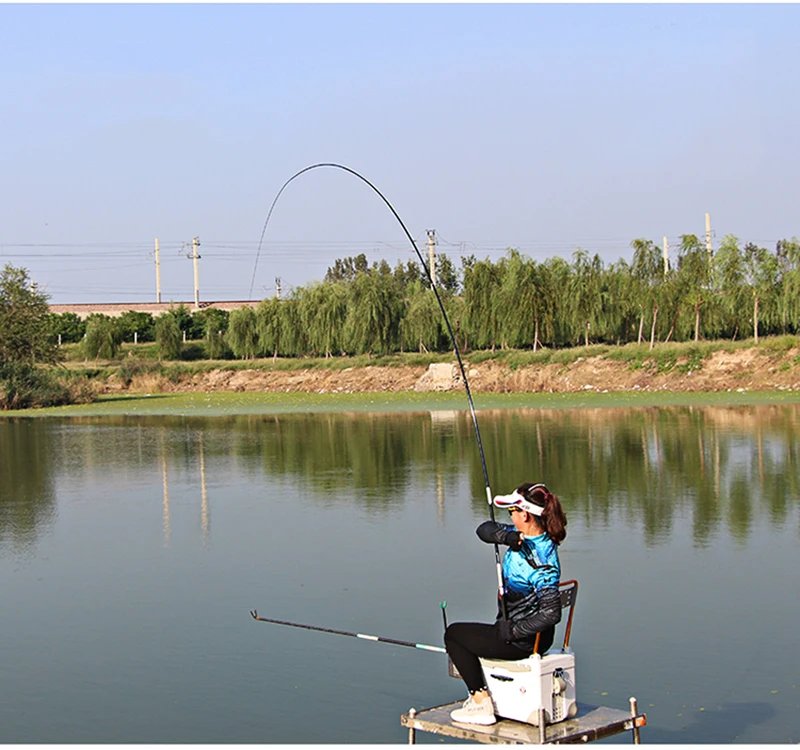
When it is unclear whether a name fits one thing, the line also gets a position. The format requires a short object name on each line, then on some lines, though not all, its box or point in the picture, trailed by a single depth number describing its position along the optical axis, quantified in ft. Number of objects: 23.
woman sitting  20.65
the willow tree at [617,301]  175.32
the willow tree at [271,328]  210.79
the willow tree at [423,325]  193.88
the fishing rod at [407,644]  22.54
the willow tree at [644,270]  173.78
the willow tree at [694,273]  168.25
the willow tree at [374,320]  193.36
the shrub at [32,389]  164.35
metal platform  19.80
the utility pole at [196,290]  291.17
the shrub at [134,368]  205.16
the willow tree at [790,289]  158.20
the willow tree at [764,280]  163.53
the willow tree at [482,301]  182.70
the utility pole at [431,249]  207.31
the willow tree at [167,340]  225.56
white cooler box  20.17
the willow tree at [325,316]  200.95
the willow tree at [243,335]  214.90
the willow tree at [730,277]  164.45
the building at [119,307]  303.68
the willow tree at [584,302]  176.24
